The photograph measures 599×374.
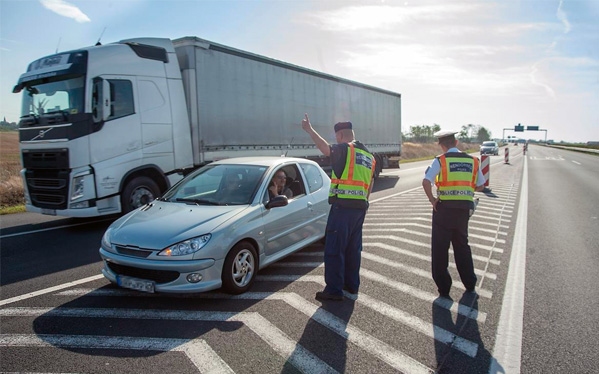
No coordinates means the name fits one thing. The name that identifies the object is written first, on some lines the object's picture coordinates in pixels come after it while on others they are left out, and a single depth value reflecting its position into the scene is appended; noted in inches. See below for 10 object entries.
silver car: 151.3
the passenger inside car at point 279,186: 200.5
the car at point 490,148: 1827.0
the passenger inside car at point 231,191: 186.9
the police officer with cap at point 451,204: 163.9
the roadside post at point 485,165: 538.0
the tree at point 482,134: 6284.5
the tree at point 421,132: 4019.7
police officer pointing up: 162.6
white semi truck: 281.0
